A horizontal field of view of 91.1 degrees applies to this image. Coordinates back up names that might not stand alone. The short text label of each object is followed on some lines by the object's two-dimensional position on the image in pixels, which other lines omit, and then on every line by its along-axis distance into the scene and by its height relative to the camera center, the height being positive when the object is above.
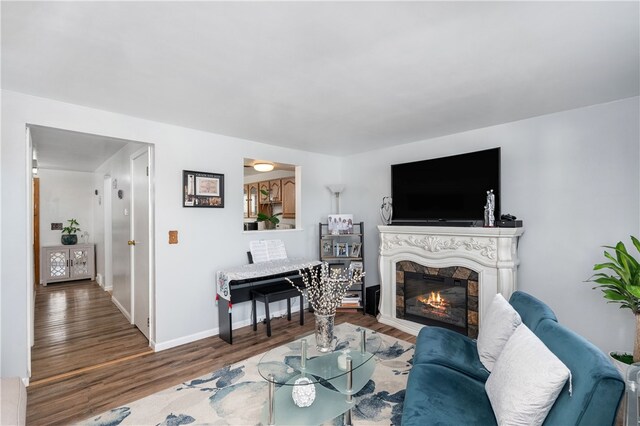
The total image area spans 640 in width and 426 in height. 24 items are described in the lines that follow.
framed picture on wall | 3.53 +0.28
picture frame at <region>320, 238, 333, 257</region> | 4.84 -0.55
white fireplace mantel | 3.14 -0.49
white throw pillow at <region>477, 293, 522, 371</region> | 1.93 -0.76
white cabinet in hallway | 6.29 -1.01
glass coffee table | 1.87 -1.07
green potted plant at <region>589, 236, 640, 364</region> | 2.25 -0.55
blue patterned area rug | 2.16 -1.42
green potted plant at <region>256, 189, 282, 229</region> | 5.07 -0.09
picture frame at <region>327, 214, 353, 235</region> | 4.74 -0.17
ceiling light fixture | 4.87 +0.73
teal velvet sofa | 1.12 -0.95
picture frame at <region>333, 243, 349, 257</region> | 4.77 -0.58
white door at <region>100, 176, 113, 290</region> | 5.74 -0.42
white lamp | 4.97 +0.38
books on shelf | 4.56 -1.33
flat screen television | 3.42 +0.27
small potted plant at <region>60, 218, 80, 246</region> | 6.50 -0.41
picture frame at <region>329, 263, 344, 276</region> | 4.78 -0.83
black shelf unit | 4.66 -0.58
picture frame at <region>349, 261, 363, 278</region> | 4.64 -0.81
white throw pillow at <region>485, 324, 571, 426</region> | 1.26 -0.74
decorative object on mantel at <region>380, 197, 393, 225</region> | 4.54 +0.02
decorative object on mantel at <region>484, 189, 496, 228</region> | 3.28 +0.00
